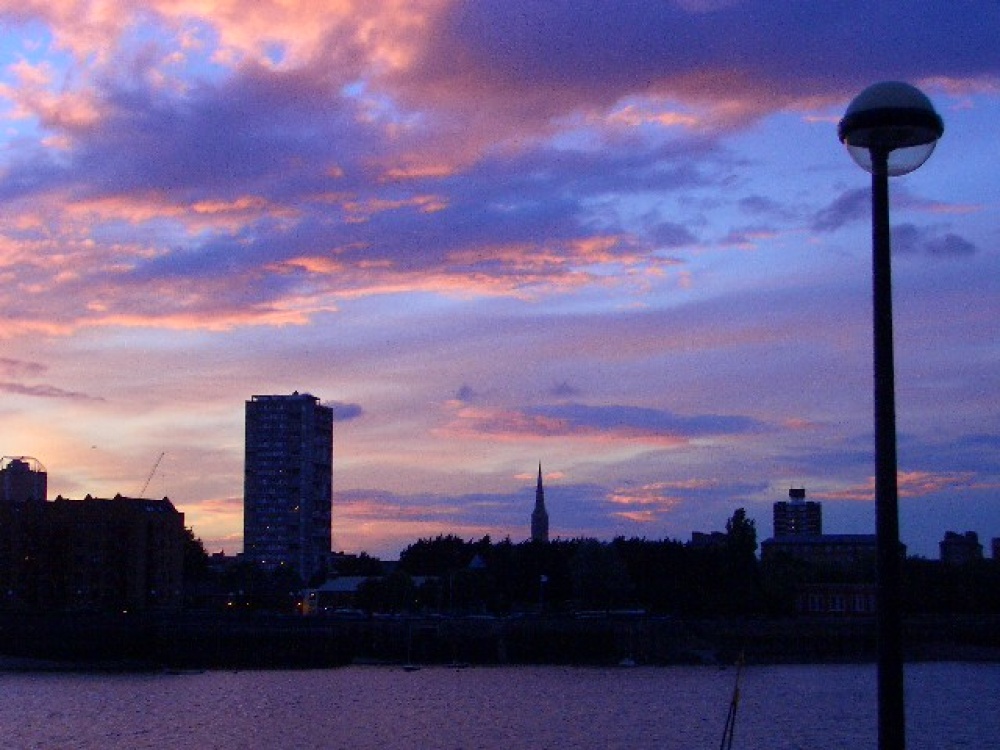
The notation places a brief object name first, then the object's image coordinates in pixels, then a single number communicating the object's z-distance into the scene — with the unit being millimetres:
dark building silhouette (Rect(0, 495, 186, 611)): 183750
